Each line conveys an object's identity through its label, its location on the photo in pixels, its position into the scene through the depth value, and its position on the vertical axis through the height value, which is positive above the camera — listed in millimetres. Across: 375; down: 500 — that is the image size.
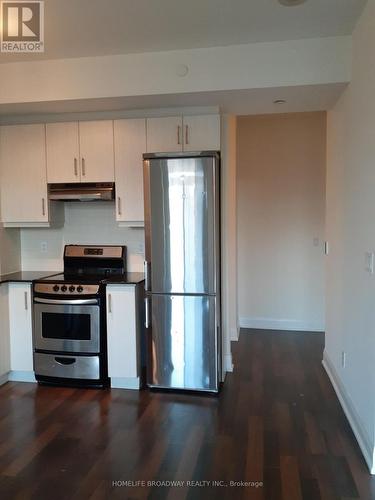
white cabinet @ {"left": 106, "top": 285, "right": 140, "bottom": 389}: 3438 -878
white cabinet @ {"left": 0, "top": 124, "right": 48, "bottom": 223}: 3744 +486
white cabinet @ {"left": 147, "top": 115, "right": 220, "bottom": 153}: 3441 +768
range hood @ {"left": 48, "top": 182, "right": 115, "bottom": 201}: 3641 +310
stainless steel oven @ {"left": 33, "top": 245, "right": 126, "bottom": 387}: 3459 -886
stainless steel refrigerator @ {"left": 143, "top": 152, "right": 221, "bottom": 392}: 3232 -348
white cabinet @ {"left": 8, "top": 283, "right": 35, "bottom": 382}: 3641 -883
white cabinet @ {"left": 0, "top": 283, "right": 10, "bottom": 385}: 3605 -939
